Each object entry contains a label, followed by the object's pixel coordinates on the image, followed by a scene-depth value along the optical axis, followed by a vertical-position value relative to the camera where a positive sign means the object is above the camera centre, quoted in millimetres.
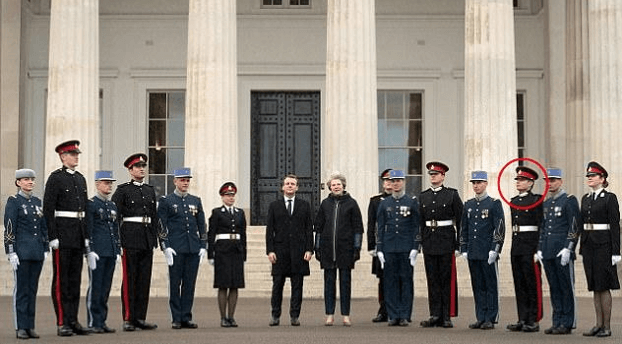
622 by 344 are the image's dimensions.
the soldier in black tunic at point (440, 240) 18562 -534
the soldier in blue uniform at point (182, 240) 18312 -535
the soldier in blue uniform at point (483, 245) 18188 -597
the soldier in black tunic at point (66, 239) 16703 -471
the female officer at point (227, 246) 18656 -635
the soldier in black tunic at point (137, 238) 17891 -488
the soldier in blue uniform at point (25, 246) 16250 -550
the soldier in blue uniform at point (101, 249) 17328 -634
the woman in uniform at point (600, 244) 16656 -540
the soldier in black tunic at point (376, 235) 19672 -484
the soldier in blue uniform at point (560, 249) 17266 -629
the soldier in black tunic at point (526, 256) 17766 -742
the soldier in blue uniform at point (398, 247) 18906 -652
